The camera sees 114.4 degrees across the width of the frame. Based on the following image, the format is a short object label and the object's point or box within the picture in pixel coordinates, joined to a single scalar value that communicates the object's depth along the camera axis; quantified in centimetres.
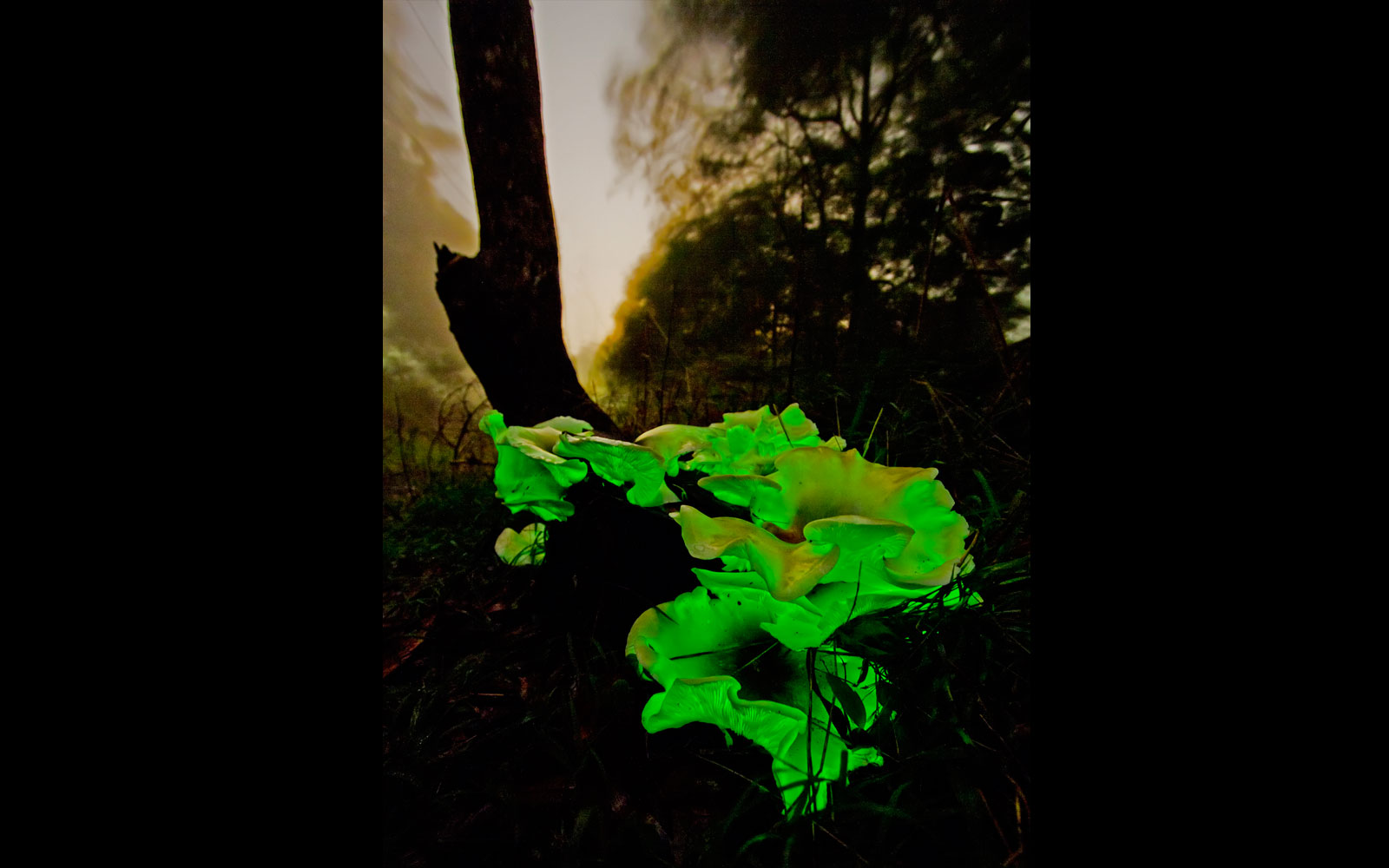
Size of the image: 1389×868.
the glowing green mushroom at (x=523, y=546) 52
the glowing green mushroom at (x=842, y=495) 29
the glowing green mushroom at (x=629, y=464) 35
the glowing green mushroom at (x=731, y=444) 37
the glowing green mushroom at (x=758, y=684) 27
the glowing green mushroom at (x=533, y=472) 41
